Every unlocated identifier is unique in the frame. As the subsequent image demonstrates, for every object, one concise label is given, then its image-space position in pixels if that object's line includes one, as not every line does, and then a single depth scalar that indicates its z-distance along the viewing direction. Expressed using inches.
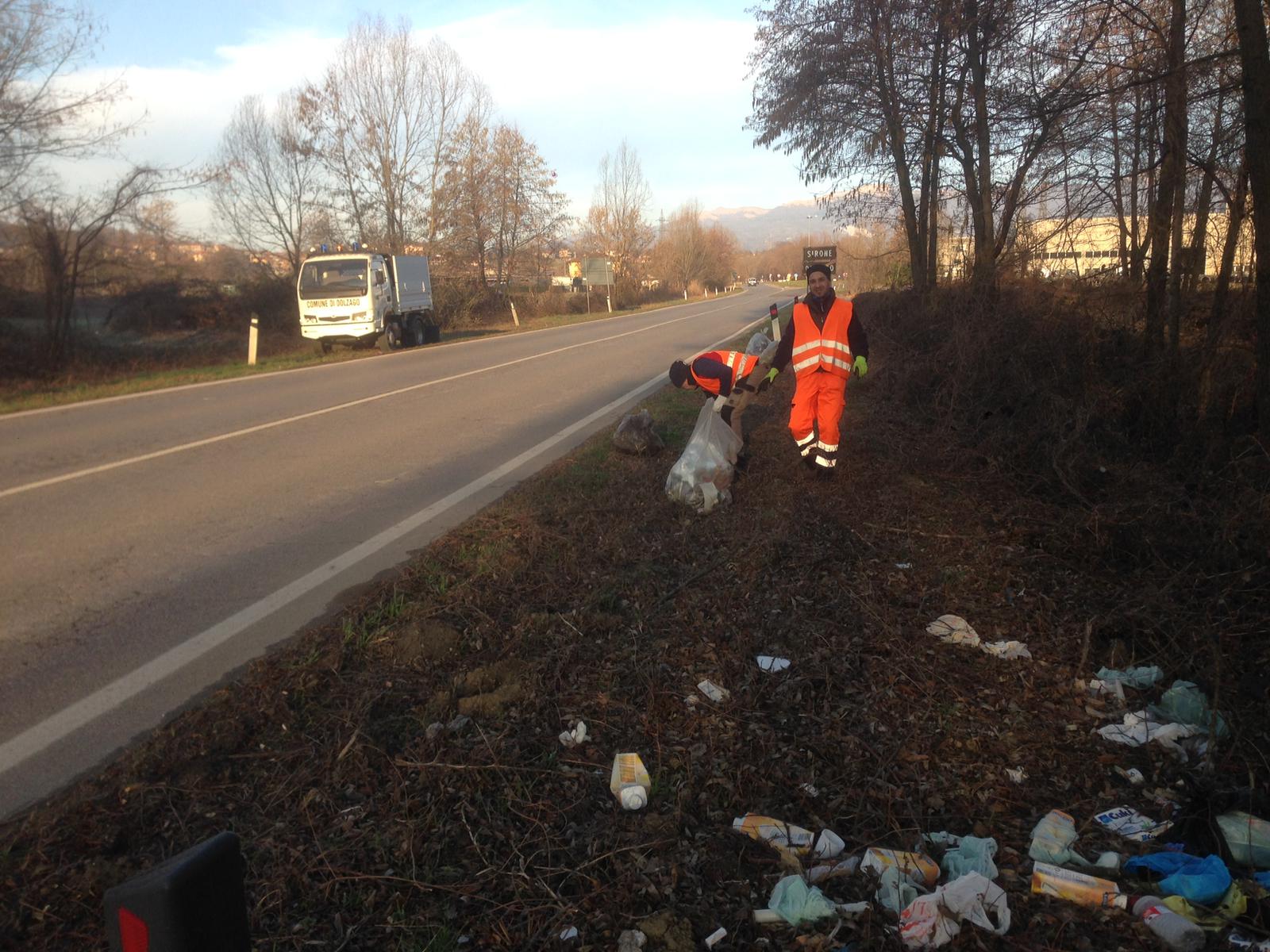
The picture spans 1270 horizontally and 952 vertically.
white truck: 838.5
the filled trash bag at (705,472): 249.3
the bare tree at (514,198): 1558.8
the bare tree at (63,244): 691.4
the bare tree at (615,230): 2593.5
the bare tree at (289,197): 1322.6
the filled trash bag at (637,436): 312.3
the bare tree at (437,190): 1443.2
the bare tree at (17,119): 647.8
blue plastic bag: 98.0
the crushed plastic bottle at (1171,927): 91.5
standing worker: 263.3
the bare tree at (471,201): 1477.6
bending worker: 274.4
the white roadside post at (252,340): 783.1
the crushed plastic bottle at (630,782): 119.6
